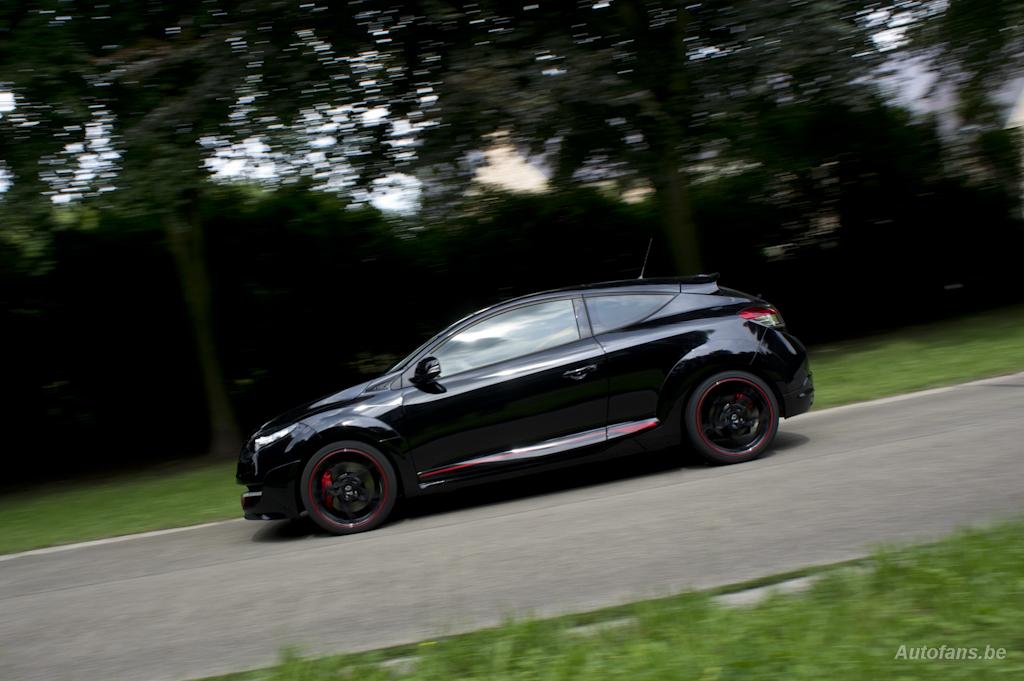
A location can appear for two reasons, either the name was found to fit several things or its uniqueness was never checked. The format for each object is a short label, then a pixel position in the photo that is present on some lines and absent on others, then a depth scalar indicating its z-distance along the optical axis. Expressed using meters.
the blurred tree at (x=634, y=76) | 12.08
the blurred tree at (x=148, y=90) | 11.04
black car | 7.12
